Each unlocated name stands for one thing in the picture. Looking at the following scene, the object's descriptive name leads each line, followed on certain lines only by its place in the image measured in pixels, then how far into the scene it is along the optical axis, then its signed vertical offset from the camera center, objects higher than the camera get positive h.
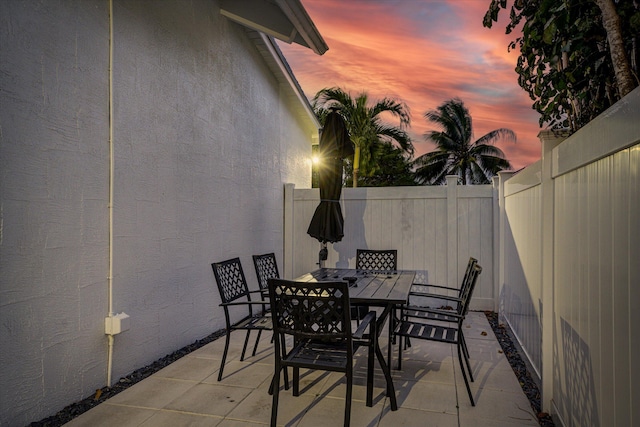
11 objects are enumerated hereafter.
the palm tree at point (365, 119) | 14.59 +3.68
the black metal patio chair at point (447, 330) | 3.02 -0.93
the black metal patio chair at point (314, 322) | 2.42 -0.66
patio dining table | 2.90 -0.61
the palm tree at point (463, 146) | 21.19 +3.76
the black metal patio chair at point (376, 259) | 5.14 -0.55
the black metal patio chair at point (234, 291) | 3.33 -0.67
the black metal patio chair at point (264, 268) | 4.05 -0.56
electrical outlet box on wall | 3.10 -0.84
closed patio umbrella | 5.00 +0.47
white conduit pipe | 3.15 +0.18
